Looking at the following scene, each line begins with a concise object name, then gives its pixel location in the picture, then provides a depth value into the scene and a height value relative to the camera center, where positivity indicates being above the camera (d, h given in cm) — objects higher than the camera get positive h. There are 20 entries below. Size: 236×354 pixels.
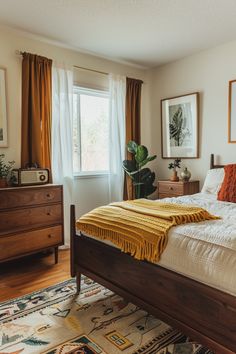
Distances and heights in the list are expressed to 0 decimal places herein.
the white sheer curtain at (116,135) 417 +41
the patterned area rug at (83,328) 175 -113
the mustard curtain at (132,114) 433 +76
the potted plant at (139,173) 413 -15
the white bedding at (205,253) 141 -48
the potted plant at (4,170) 300 -7
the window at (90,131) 397 +47
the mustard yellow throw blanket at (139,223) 176 -42
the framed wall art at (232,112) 355 +63
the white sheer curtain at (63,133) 357 +39
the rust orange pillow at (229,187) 281 -25
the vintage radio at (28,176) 305 -14
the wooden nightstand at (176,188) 382 -35
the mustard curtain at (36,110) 330 +64
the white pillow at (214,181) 323 -21
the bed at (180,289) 138 -74
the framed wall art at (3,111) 318 +59
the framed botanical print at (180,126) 403 +55
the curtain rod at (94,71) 382 +131
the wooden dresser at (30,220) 282 -59
